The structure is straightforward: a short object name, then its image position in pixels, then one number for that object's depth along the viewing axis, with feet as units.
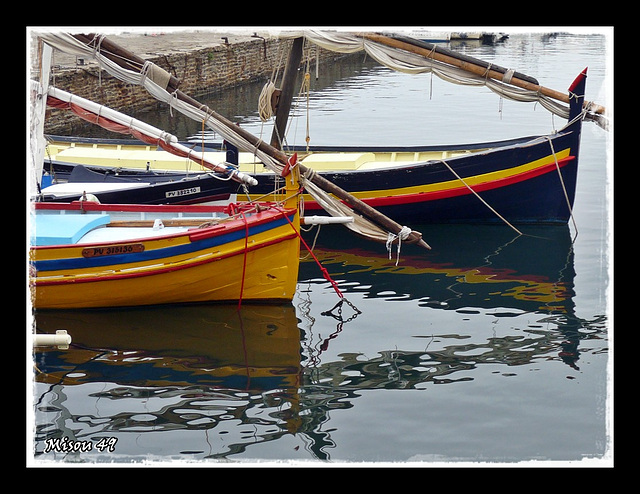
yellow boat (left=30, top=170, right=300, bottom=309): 37.17
